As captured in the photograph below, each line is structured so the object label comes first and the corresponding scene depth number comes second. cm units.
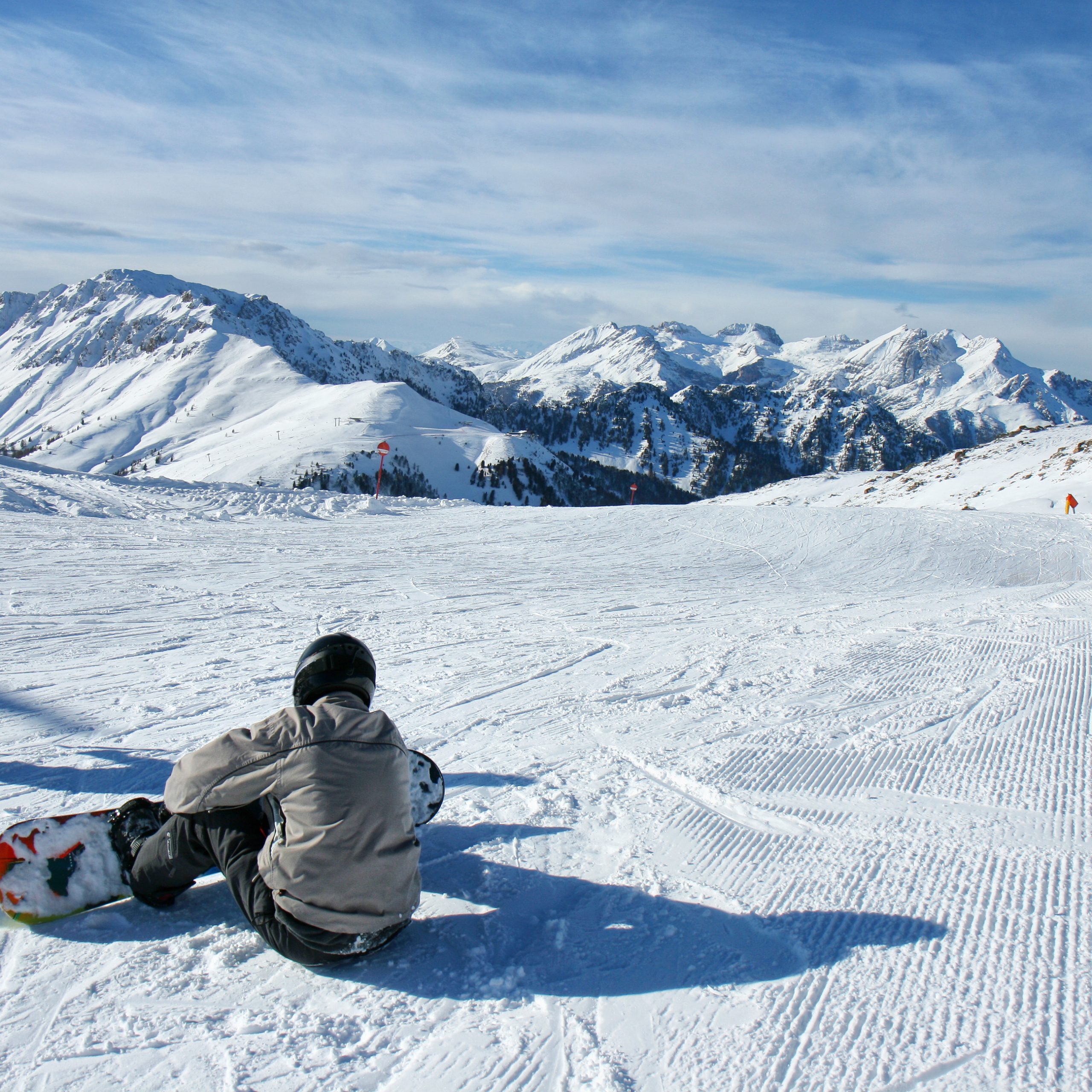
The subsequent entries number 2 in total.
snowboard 293
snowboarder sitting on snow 261
